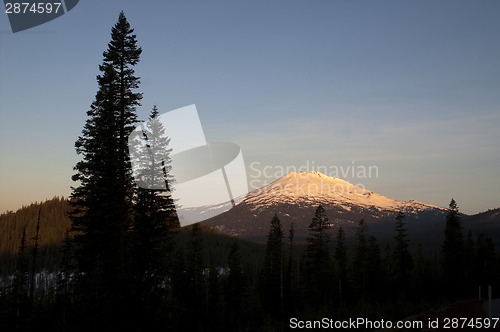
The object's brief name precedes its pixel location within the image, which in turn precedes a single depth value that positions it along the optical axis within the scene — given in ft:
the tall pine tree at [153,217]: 85.97
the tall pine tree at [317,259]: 184.76
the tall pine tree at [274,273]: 178.91
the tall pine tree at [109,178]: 72.43
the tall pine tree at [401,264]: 197.89
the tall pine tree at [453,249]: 211.20
